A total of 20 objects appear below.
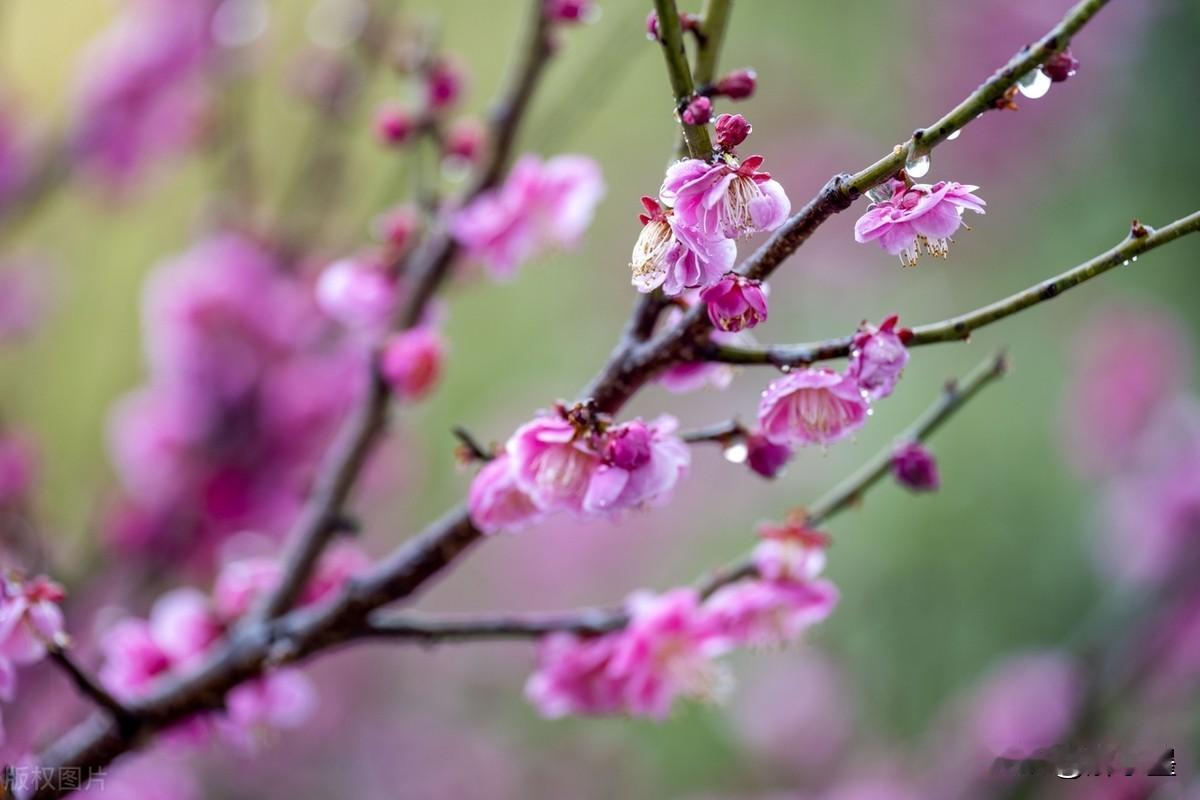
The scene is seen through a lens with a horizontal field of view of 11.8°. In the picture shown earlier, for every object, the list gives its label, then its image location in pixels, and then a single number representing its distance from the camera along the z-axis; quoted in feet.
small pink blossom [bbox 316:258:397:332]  3.99
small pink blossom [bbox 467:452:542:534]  3.62
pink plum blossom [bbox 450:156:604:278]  3.94
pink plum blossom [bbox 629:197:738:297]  3.48
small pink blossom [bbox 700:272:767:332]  3.50
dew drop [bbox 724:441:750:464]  3.64
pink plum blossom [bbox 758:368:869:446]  3.52
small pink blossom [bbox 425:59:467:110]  4.03
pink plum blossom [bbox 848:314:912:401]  3.51
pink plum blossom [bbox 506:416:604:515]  3.57
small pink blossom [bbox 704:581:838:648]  3.79
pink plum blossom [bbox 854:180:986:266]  3.47
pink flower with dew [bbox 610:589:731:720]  3.81
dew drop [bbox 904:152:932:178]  3.47
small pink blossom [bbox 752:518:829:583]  3.77
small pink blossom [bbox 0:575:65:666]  3.63
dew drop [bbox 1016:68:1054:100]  3.49
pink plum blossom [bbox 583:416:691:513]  3.55
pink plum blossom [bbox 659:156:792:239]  3.47
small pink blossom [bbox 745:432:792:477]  3.61
